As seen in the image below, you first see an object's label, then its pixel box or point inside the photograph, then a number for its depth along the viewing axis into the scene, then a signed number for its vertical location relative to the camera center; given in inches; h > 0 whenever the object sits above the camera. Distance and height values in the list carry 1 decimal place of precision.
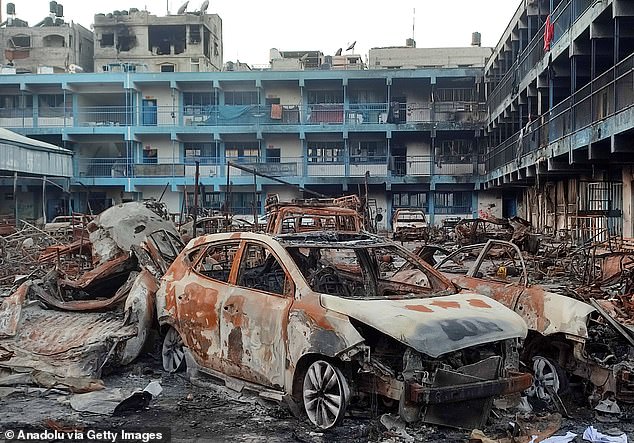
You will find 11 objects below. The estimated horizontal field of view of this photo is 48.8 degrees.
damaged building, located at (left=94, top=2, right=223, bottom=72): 2063.2 +559.0
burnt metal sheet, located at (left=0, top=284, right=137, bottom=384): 286.0 -50.3
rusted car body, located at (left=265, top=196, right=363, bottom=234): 485.1 +5.0
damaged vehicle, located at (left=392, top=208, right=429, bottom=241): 1214.9 -2.5
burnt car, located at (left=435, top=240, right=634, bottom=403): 255.0 -45.7
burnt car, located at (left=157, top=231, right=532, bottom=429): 213.6 -36.1
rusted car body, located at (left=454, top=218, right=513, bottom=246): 941.2 -12.0
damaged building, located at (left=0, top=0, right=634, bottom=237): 1612.9 +216.4
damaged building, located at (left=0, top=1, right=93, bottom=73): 2149.4 +571.0
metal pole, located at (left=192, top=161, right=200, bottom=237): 587.1 +23.2
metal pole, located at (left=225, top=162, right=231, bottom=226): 605.8 +14.6
